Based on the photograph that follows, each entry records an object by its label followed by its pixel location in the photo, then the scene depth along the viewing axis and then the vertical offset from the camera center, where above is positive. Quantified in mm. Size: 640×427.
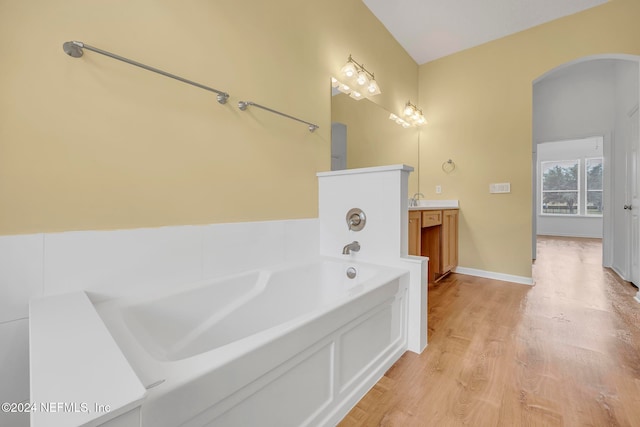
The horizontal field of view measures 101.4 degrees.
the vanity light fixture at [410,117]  3279 +1199
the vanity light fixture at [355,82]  2246 +1164
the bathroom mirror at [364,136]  2254 +754
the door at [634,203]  2637 +57
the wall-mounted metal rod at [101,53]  976 +617
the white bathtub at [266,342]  627 -477
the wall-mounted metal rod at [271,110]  1520 +622
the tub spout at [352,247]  1807 -260
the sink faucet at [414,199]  3409 +133
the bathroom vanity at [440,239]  2744 -352
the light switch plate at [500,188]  3000 +247
